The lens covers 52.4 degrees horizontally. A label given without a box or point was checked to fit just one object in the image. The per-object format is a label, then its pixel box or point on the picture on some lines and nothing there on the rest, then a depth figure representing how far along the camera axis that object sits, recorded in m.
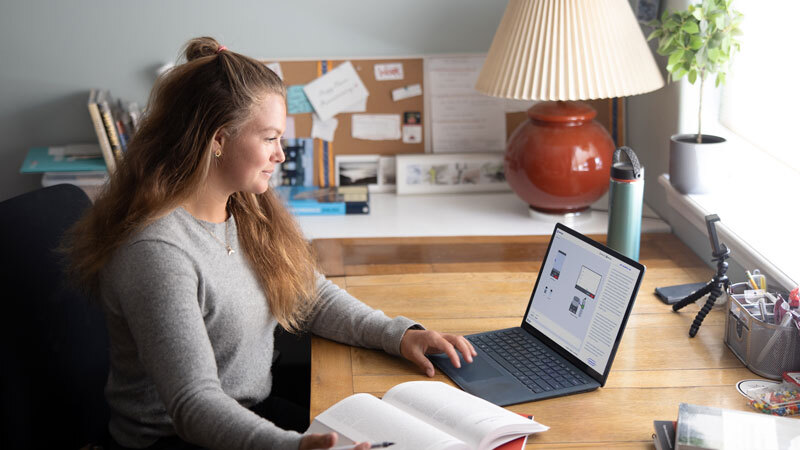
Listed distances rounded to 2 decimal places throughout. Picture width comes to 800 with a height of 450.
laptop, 1.29
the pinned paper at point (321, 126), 2.44
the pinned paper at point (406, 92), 2.44
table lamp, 1.95
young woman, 1.17
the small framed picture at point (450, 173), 2.43
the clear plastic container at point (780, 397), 1.21
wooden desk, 1.23
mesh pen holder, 1.31
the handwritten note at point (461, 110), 2.43
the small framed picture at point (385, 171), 2.46
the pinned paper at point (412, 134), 2.46
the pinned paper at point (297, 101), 2.42
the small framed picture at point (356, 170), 2.46
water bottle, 1.61
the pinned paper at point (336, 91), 2.41
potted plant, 1.71
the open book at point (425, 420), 1.12
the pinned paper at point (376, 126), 2.45
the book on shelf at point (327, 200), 2.26
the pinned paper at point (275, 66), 2.39
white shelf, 2.11
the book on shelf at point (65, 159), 2.32
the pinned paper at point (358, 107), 2.44
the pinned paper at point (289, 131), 2.44
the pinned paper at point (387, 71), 2.42
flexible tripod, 1.53
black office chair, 1.41
